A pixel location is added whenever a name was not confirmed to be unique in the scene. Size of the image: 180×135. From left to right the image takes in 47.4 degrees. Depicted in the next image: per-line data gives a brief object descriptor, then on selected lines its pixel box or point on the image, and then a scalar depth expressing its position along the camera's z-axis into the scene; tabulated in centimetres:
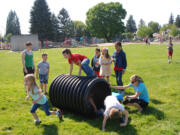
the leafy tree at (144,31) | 9675
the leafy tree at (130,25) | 12134
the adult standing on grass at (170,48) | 1533
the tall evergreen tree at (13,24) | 10194
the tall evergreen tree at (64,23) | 7802
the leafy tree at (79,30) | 9069
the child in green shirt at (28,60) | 745
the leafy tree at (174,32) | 8762
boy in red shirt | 659
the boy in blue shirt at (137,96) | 584
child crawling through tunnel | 458
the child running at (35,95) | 512
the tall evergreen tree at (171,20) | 13940
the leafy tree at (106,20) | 8012
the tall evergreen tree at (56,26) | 7205
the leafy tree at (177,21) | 12539
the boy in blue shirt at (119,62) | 739
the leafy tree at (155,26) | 12044
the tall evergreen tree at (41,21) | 6266
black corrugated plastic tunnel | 543
